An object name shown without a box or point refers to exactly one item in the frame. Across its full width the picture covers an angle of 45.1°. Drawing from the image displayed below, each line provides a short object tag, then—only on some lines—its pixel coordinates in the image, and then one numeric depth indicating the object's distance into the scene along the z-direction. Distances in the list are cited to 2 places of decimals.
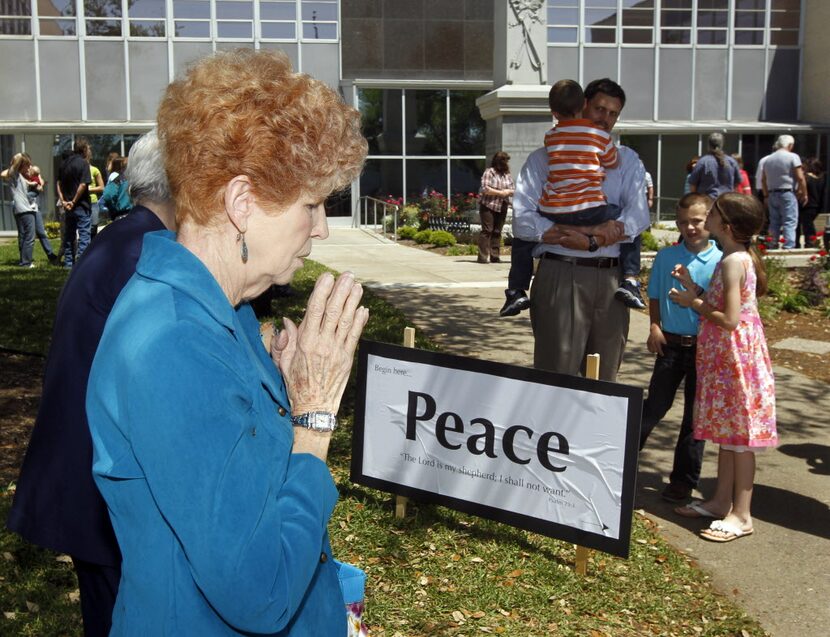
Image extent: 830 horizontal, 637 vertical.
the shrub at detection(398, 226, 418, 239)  23.41
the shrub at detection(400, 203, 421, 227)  24.88
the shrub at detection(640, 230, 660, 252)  19.05
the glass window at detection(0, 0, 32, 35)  27.44
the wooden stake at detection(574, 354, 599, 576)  4.71
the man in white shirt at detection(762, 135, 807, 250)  17.75
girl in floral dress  5.12
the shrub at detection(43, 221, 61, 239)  25.98
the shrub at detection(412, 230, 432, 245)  22.22
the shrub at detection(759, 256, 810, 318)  12.30
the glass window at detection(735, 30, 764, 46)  30.09
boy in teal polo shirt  5.58
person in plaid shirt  16.69
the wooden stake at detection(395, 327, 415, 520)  5.54
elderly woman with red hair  1.71
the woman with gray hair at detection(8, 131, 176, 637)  2.62
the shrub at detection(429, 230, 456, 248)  21.58
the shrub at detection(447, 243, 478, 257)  19.83
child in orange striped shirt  5.40
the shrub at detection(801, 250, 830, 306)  12.73
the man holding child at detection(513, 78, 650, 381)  5.42
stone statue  19.78
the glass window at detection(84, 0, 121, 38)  27.75
